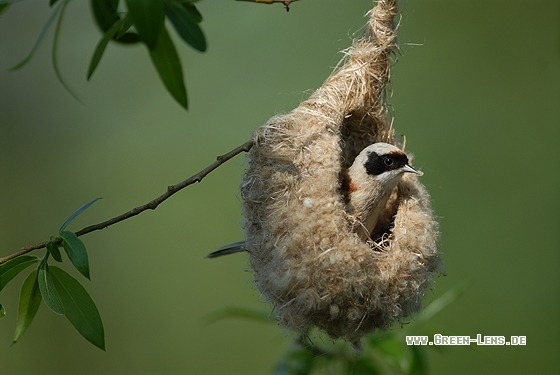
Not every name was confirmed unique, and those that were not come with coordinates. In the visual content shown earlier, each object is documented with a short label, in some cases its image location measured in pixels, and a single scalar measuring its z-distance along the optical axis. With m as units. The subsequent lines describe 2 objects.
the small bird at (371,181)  4.56
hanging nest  4.00
